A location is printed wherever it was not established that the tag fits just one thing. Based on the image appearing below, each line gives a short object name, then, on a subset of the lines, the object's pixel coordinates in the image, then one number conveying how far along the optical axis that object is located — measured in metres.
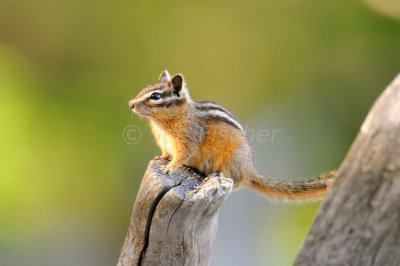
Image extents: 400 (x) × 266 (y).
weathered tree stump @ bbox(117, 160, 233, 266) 3.83
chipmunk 3.95
